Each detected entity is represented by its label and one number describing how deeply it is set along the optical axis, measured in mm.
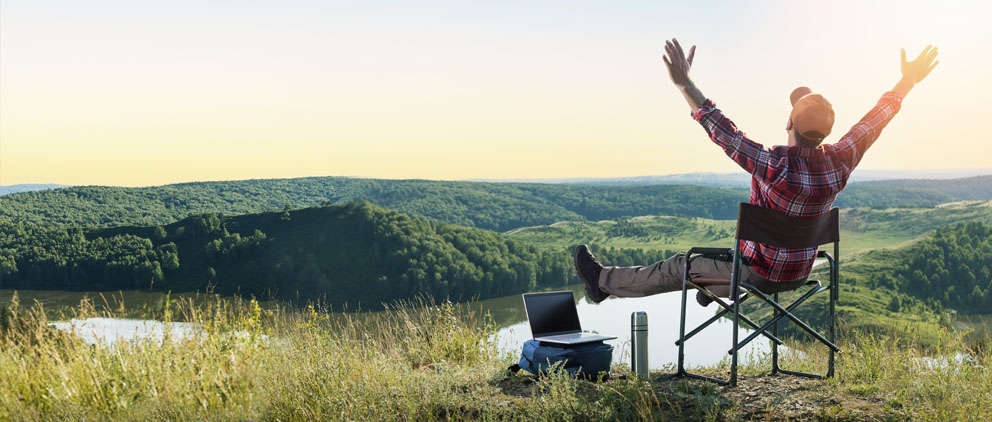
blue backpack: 3713
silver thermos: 3707
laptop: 4094
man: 3123
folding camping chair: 3104
